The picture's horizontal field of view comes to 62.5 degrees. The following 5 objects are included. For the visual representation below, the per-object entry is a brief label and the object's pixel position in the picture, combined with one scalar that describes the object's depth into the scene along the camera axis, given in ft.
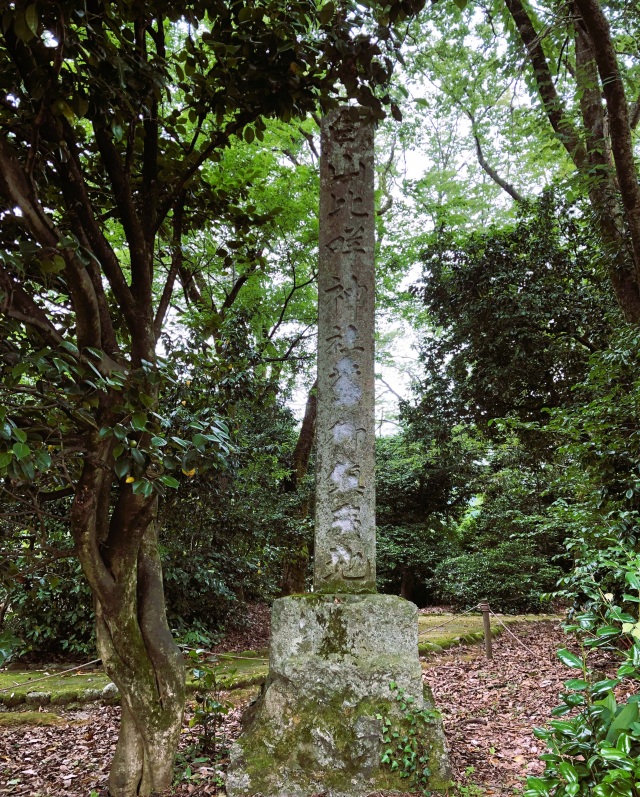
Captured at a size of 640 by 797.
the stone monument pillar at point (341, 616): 8.92
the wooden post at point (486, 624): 20.16
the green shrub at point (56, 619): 20.51
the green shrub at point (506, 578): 29.71
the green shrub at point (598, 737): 4.11
